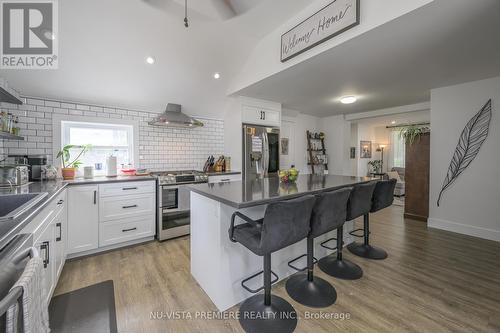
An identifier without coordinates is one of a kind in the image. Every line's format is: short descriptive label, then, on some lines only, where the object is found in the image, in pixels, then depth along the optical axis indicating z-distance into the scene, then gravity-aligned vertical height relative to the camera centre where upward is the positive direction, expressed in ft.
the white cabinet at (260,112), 12.91 +3.31
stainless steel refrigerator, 12.94 +0.91
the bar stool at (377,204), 8.49 -1.59
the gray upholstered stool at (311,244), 5.84 -2.24
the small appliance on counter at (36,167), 8.53 -0.11
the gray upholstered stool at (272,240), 4.73 -1.76
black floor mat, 5.24 -3.91
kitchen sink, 5.40 -0.91
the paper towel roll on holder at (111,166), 10.63 -0.08
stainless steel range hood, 11.19 +2.41
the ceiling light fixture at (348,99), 12.30 +3.78
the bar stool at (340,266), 7.26 -3.66
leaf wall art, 10.62 +1.14
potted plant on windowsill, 9.25 +0.16
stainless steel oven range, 10.18 -1.92
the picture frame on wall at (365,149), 26.63 +1.97
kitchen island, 5.59 -2.14
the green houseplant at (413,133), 13.30 +1.98
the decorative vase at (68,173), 9.21 -0.37
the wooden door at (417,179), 13.12 -0.88
